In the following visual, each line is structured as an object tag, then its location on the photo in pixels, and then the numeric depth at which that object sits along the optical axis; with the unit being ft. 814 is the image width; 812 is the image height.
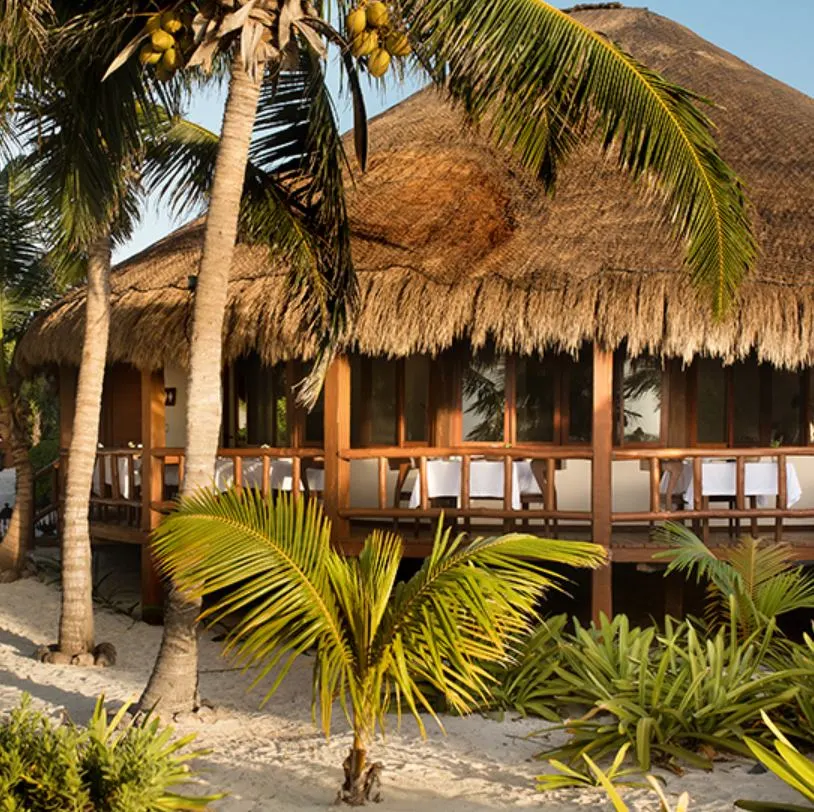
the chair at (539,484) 34.32
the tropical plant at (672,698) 20.38
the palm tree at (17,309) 42.22
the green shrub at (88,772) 15.28
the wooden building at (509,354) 31.60
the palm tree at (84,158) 26.89
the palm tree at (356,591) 17.28
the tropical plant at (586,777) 18.57
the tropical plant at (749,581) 25.08
